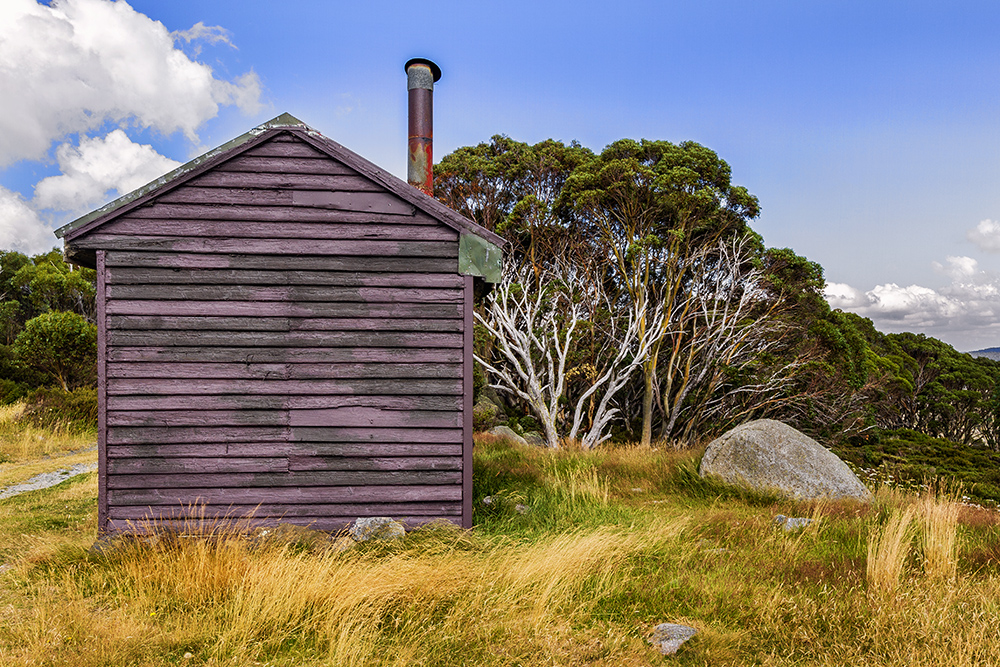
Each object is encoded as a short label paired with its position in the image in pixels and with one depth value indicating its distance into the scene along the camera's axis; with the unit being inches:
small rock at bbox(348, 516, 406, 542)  237.9
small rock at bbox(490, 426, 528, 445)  544.4
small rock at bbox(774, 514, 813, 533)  255.9
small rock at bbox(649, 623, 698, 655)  160.1
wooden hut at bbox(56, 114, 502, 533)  240.4
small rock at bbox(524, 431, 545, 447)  597.3
